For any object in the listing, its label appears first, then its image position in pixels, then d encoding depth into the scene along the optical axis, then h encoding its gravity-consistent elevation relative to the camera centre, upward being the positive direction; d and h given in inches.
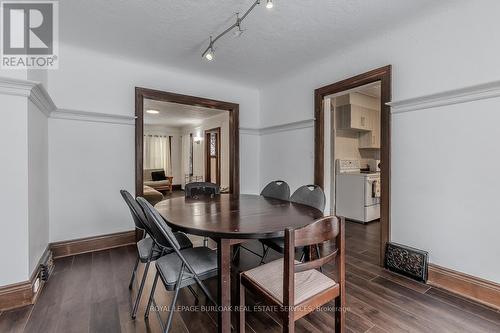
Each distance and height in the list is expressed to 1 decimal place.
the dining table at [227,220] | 54.6 -15.1
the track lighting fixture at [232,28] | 75.2 +52.5
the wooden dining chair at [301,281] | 43.6 -25.9
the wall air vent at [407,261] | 85.9 -37.1
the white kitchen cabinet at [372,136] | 202.7 +24.8
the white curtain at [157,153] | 347.3 +17.1
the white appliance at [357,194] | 165.9 -22.1
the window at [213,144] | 292.9 +25.6
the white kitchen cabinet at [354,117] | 184.2 +38.0
